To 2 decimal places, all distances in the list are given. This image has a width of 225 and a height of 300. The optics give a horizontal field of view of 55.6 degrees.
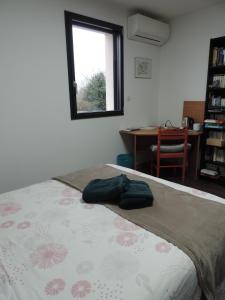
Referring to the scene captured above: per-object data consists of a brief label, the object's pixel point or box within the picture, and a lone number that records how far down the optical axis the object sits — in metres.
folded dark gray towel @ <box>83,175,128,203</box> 1.37
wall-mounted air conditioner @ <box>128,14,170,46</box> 3.06
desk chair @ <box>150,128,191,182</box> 2.99
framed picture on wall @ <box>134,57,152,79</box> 3.44
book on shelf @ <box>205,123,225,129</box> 2.96
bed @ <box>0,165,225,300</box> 0.78
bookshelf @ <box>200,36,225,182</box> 2.94
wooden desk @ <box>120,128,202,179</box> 3.18
